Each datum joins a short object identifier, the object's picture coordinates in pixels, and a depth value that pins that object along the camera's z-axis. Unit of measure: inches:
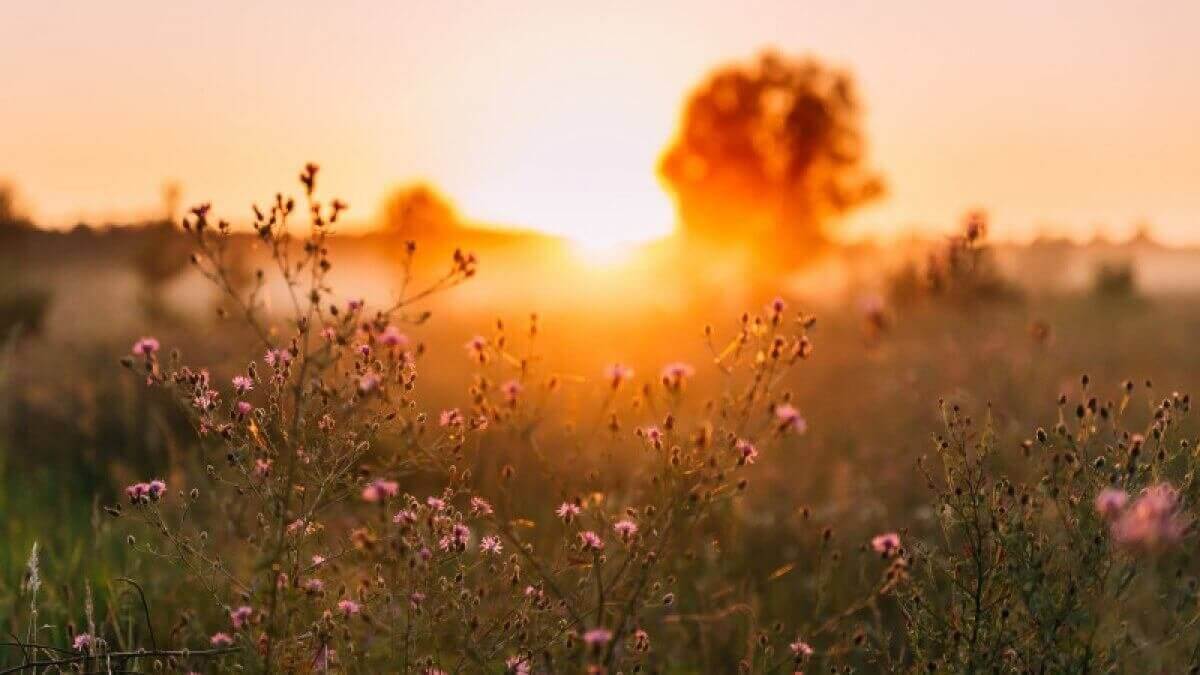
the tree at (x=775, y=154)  1736.0
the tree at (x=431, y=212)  1964.8
